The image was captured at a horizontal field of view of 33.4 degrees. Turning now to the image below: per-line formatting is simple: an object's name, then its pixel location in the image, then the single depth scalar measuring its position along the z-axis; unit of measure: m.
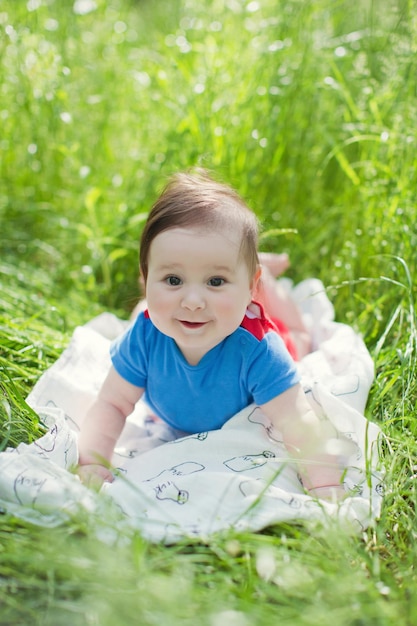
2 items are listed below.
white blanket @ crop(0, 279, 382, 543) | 1.49
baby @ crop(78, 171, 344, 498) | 1.66
